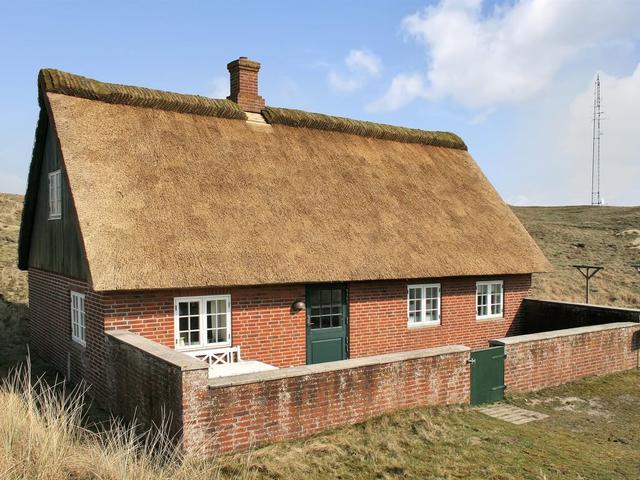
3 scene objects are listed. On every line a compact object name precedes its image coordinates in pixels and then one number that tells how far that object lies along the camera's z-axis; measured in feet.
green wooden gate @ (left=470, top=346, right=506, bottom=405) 34.09
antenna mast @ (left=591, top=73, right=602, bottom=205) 160.39
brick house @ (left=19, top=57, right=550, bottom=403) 34.04
